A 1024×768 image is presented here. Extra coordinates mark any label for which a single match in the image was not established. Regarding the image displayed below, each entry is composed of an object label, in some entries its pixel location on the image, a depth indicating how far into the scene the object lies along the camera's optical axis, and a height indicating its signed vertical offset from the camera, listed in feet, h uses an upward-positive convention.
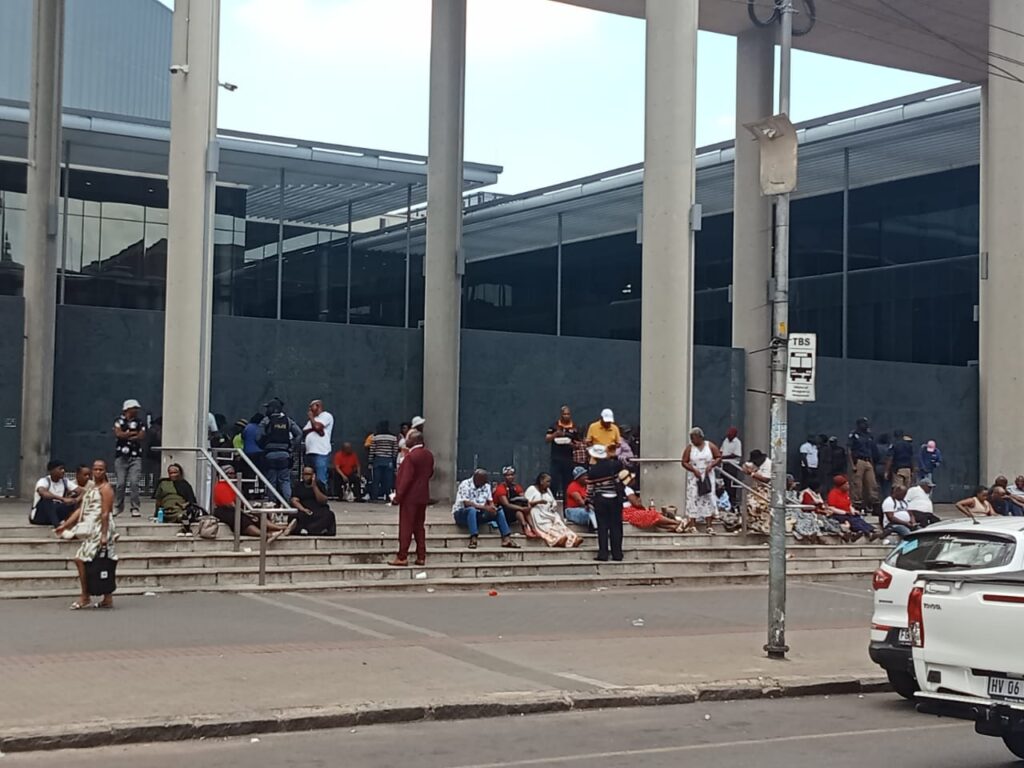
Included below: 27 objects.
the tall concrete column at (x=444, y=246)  79.87 +11.20
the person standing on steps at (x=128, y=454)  61.41 -1.29
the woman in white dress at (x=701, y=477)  68.69 -2.10
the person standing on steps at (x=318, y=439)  68.95 -0.49
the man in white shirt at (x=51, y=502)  56.13 -3.25
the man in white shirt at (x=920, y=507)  74.23 -3.67
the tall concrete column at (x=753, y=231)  92.89 +14.58
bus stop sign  42.68 +2.27
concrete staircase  51.49 -5.66
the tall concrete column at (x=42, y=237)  70.23 +10.26
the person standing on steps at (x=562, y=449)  71.72 -0.80
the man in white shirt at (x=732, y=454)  78.54 -0.99
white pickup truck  26.11 -4.15
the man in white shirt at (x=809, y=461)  89.30 -1.49
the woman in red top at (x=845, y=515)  74.08 -4.20
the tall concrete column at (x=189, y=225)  62.85 +9.49
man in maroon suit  54.90 -2.62
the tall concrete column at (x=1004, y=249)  86.69 +12.56
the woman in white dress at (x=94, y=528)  45.09 -3.47
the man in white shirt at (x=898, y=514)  72.79 -4.04
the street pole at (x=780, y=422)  42.22 +0.51
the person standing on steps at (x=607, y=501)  60.34 -3.00
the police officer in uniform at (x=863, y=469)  84.79 -1.88
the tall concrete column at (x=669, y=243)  71.00 +10.24
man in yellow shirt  66.18 +0.13
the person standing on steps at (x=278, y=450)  63.98 -1.02
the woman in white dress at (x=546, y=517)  63.36 -3.99
